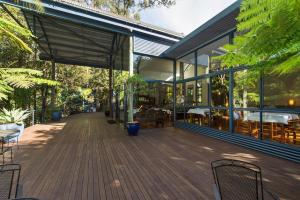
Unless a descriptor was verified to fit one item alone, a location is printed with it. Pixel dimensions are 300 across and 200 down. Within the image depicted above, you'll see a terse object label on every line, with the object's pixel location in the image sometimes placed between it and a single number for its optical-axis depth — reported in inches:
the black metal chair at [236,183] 65.8
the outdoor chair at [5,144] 224.8
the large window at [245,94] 210.5
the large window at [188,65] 331.3
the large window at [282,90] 182.9
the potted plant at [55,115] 490.3
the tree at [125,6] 669.3
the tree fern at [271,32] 47.3
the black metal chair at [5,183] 83.9
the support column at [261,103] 200.7
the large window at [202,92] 294.2
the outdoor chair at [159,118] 369.4
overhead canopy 296.5
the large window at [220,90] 257.4
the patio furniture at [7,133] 164.1
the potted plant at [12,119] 255.0
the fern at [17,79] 127.3
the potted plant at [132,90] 288.7
